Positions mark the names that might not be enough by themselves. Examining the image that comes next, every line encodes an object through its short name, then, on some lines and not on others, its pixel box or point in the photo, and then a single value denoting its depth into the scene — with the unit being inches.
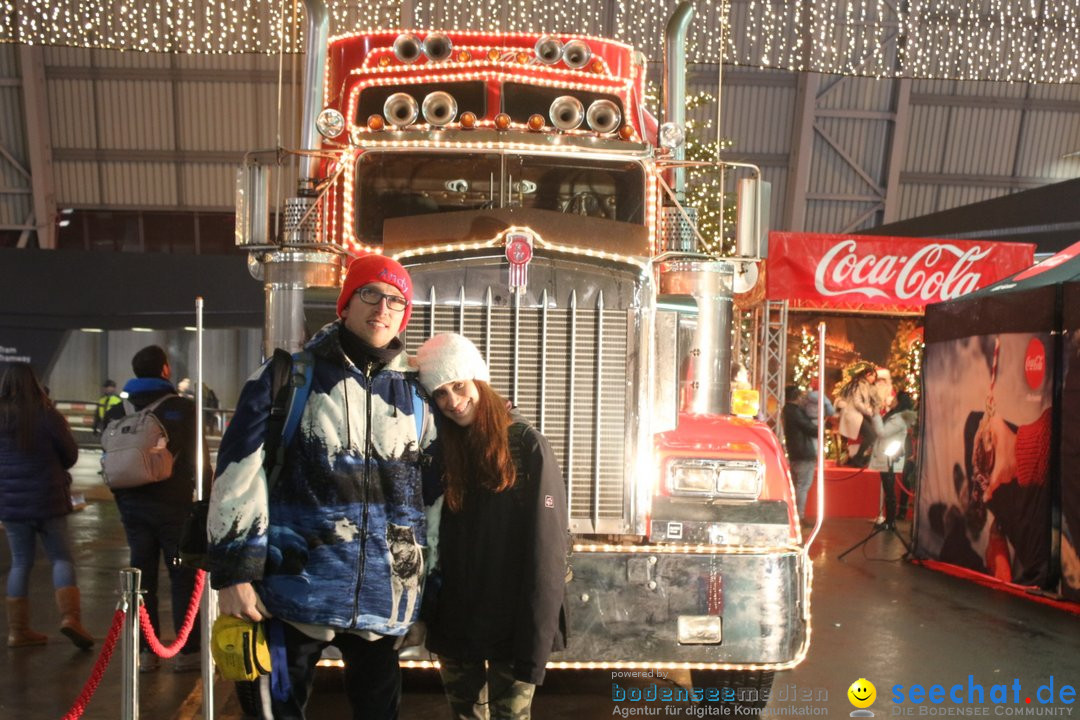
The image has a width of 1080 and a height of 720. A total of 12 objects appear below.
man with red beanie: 129.8
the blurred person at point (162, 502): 261.0
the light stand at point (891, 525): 473.6
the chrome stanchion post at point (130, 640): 162.1
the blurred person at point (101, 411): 722.6
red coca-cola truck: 199.5
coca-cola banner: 593.9
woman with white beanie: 146.1
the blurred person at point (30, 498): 274.2
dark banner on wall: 840.9
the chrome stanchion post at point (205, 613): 184.9
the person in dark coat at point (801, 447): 534.3
